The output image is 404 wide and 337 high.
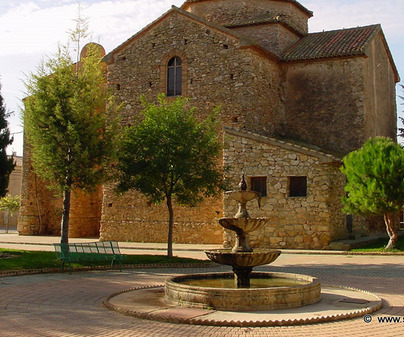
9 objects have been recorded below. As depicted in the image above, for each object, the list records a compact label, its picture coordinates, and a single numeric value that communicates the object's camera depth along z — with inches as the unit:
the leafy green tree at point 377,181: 695.7
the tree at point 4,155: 634.8
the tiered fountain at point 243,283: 312.3
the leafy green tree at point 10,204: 1376.7
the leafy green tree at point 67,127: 601.3
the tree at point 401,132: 1338.6
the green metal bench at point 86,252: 514.3
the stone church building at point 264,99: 786.8
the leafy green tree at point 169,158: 635.5
